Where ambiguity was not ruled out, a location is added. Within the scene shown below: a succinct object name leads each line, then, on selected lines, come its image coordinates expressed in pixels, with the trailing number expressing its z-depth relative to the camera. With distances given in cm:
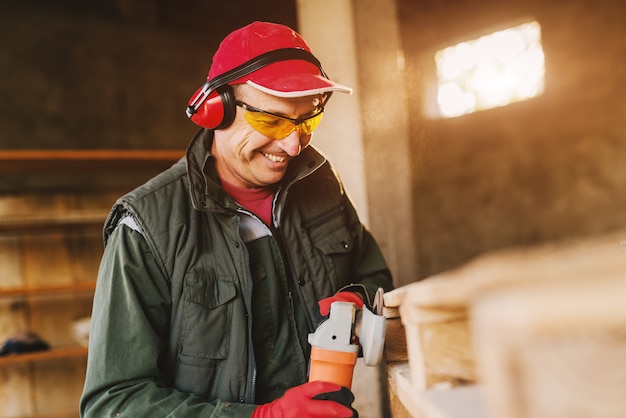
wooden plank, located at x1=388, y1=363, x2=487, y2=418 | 74
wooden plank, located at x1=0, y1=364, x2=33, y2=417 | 471
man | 139
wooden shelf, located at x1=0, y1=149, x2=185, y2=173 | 395
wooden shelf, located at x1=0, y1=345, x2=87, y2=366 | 394
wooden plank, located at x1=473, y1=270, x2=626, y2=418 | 43
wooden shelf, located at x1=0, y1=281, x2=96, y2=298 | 411
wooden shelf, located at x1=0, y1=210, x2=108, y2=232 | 463
